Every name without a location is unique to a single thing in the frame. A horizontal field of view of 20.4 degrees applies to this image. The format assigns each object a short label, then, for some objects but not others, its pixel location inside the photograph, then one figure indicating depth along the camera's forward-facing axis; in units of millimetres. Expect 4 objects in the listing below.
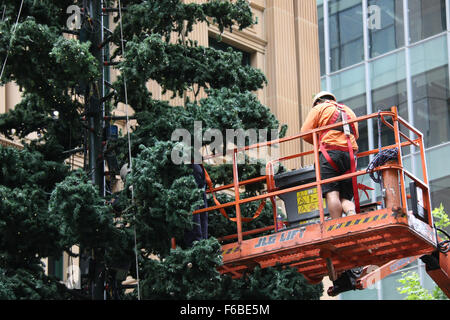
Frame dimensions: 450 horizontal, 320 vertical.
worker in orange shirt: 15586
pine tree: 15211
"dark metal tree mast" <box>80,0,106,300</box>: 17266
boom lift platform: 14977
